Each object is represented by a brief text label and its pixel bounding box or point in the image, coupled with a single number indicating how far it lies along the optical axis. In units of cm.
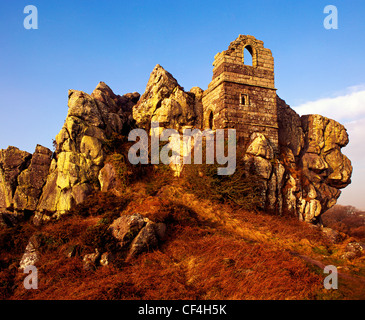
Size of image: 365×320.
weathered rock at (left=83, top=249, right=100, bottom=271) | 1084
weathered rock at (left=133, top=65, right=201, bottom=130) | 2278
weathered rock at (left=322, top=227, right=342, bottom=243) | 1485
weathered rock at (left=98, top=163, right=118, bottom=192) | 1836
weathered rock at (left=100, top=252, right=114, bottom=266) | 1100
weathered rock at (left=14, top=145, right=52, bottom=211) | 1848
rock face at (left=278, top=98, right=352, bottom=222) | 2231
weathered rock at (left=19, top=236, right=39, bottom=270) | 1204
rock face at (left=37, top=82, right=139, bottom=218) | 1806
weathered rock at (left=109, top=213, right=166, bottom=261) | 1173
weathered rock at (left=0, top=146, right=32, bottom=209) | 1877
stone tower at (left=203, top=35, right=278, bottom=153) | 2086
